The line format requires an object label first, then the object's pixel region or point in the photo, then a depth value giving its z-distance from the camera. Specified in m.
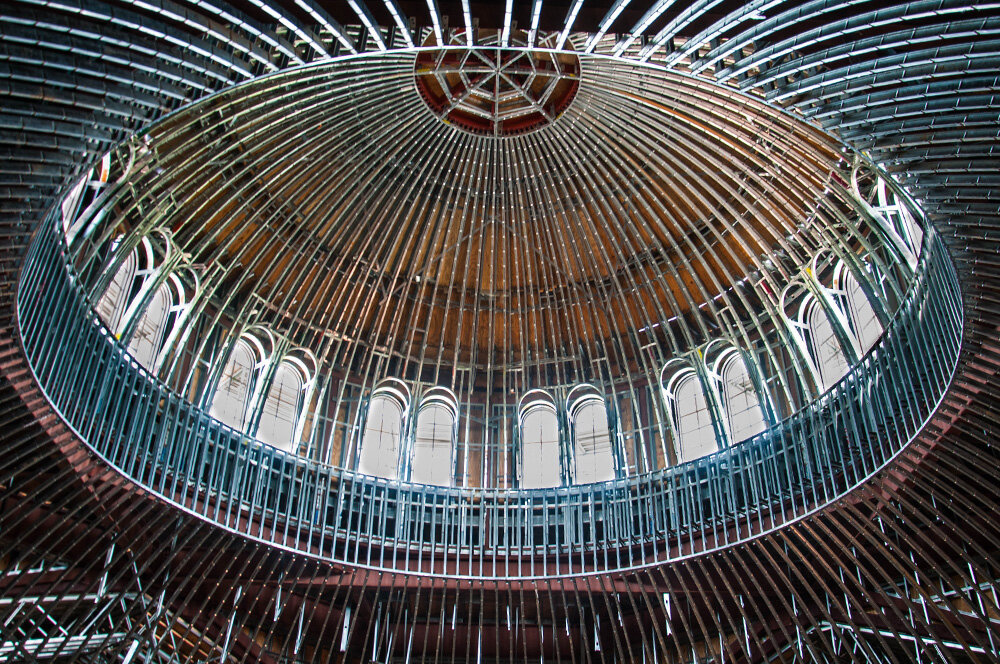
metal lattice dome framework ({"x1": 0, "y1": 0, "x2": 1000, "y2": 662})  12.10
